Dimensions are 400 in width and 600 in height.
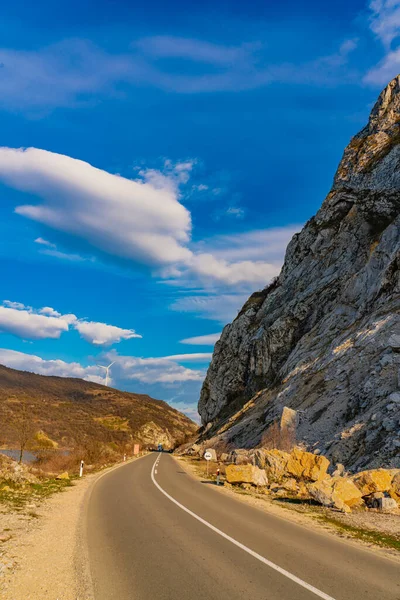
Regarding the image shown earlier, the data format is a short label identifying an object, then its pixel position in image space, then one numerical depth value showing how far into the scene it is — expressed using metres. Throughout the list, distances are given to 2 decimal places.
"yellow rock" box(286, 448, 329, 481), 20.28
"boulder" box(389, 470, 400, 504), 15.00
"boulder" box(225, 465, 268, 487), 22.20
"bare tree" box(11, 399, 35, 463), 36.53
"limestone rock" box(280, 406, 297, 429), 30.59
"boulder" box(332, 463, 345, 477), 20.02
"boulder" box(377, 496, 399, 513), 14.14
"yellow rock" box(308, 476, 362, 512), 14.93
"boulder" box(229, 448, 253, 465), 29.22
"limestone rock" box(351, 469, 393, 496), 15.53
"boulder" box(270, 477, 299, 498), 19.05
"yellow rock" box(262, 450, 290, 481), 23.13
